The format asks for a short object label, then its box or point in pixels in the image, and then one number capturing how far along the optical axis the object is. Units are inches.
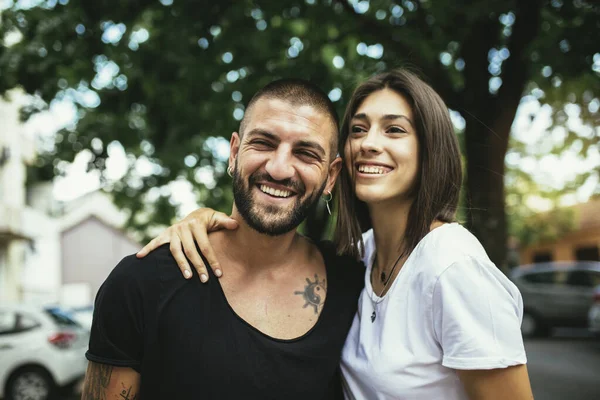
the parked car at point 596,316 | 485.1
